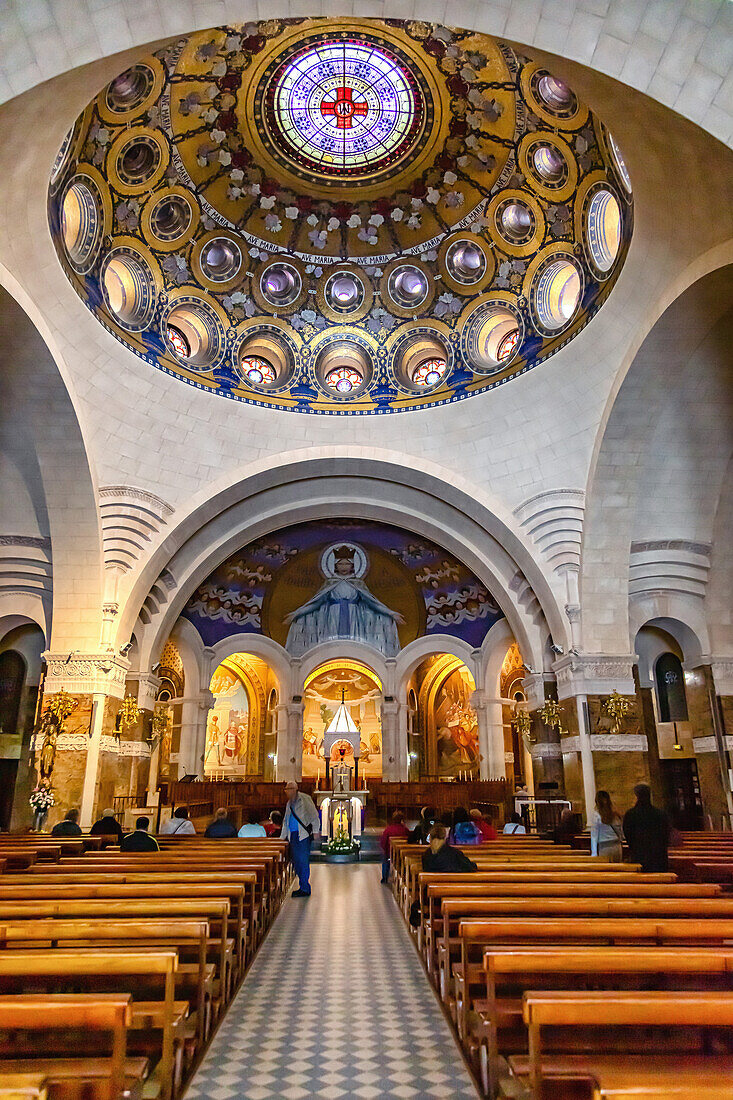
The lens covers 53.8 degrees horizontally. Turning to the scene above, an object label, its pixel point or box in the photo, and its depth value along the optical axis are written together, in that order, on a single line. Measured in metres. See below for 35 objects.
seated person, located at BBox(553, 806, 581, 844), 10.38
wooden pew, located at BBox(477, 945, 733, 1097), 2.90
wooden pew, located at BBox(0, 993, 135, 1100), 2.44
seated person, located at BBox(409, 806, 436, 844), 9.62
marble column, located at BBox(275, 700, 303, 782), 22.73
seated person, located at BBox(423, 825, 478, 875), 6.03
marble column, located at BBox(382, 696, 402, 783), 22.61
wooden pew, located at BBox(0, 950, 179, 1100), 2.84
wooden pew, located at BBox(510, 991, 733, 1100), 2.36
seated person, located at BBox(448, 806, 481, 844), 9.09
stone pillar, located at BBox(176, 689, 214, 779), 21.45
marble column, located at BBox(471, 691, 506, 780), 21.33
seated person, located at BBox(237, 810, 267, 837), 10.87
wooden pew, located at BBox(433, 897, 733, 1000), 4.12
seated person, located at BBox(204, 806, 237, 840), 9.80
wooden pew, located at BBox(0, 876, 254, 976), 4.72
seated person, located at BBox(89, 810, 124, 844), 10.14
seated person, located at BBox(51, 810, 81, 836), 10.00
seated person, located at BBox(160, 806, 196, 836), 10.91
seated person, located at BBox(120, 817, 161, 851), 7.77
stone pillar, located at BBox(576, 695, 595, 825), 13.45
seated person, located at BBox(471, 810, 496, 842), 10.18
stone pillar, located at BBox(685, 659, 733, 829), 14.09
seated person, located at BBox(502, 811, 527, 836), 13.02
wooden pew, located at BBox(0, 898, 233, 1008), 3.97
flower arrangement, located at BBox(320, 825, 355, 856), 14.06
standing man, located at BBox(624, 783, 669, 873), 6.16
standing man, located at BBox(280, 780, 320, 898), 9.84
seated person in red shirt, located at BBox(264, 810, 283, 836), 13.23
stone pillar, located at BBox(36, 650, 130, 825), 13.60
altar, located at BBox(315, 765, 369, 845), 15.23
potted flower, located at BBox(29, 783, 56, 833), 13.02
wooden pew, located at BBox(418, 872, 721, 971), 4.73
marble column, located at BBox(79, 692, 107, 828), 13.55
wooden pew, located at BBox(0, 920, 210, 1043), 3.44
